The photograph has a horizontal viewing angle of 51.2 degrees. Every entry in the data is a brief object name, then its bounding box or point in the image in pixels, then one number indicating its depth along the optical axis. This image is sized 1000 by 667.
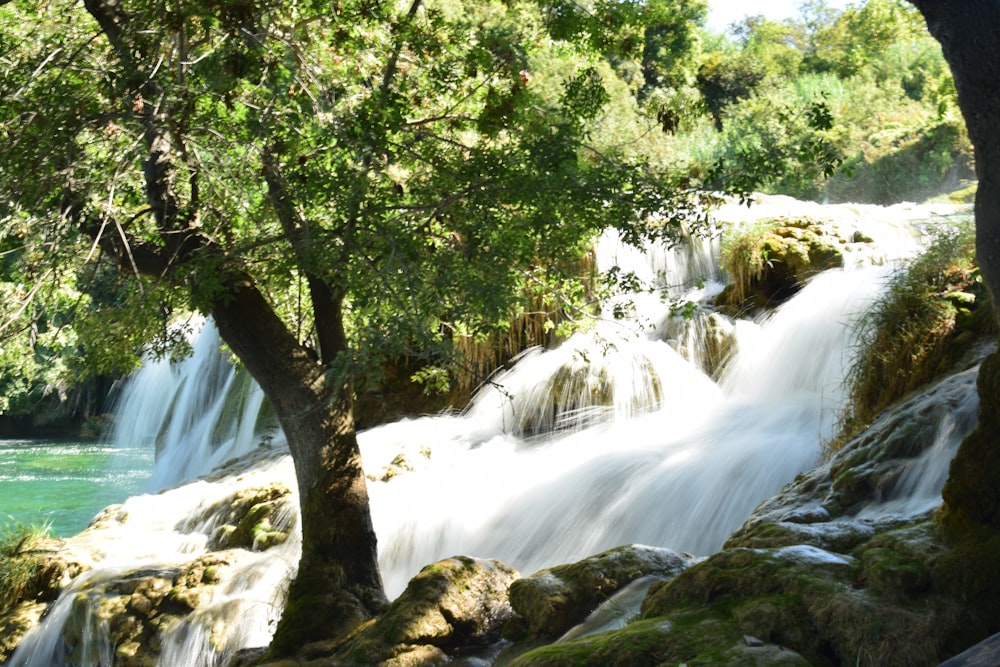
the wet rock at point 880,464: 6.74
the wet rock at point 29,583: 9.82
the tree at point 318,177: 6.54
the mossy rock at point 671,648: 4.14
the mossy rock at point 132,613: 8.78
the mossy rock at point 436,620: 6.48
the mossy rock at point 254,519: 10.59
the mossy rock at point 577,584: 6.02
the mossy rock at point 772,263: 14.41
